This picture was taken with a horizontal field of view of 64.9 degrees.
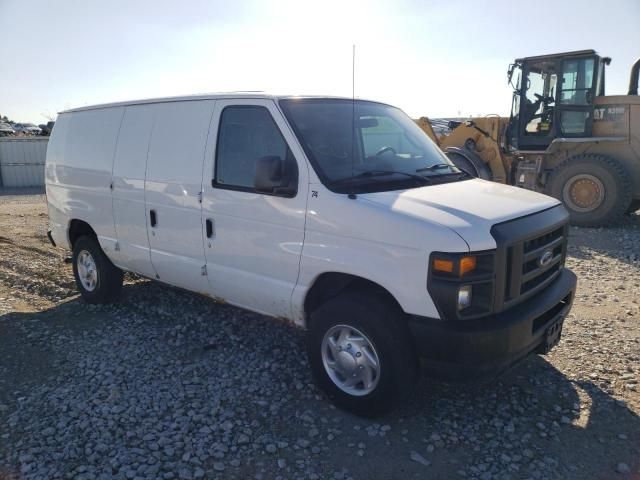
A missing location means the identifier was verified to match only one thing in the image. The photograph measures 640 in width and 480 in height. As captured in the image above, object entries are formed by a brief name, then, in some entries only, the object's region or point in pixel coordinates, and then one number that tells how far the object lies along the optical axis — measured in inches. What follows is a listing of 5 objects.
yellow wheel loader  398.3
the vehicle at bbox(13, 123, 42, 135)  1961.9
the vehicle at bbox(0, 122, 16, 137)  1229.4
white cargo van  120.7
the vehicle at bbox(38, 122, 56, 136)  1119.0
